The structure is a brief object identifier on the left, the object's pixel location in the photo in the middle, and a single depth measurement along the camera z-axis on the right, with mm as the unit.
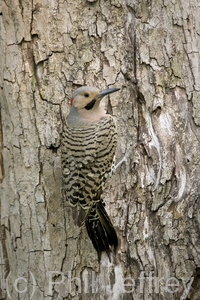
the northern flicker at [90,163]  8844
